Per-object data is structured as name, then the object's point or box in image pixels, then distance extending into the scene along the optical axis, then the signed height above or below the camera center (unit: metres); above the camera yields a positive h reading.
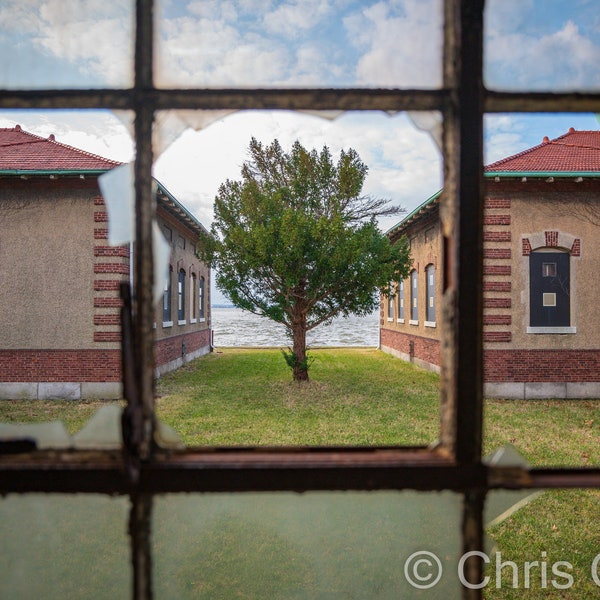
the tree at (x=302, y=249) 11.36 +1.19
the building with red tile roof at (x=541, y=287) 11.13 +0.24
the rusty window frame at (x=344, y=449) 0.94 -0.14
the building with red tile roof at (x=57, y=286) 10.57 +0.24
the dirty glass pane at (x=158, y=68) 1.06 +0.51
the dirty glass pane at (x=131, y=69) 1.04 +0.50
